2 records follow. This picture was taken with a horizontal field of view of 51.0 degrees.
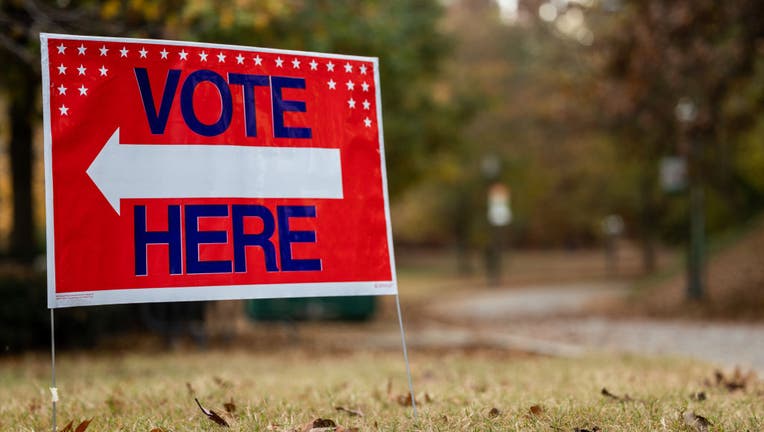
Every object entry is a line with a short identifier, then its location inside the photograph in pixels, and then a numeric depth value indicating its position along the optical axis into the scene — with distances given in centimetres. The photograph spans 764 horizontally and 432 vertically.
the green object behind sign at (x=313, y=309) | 1495
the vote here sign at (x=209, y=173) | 362
